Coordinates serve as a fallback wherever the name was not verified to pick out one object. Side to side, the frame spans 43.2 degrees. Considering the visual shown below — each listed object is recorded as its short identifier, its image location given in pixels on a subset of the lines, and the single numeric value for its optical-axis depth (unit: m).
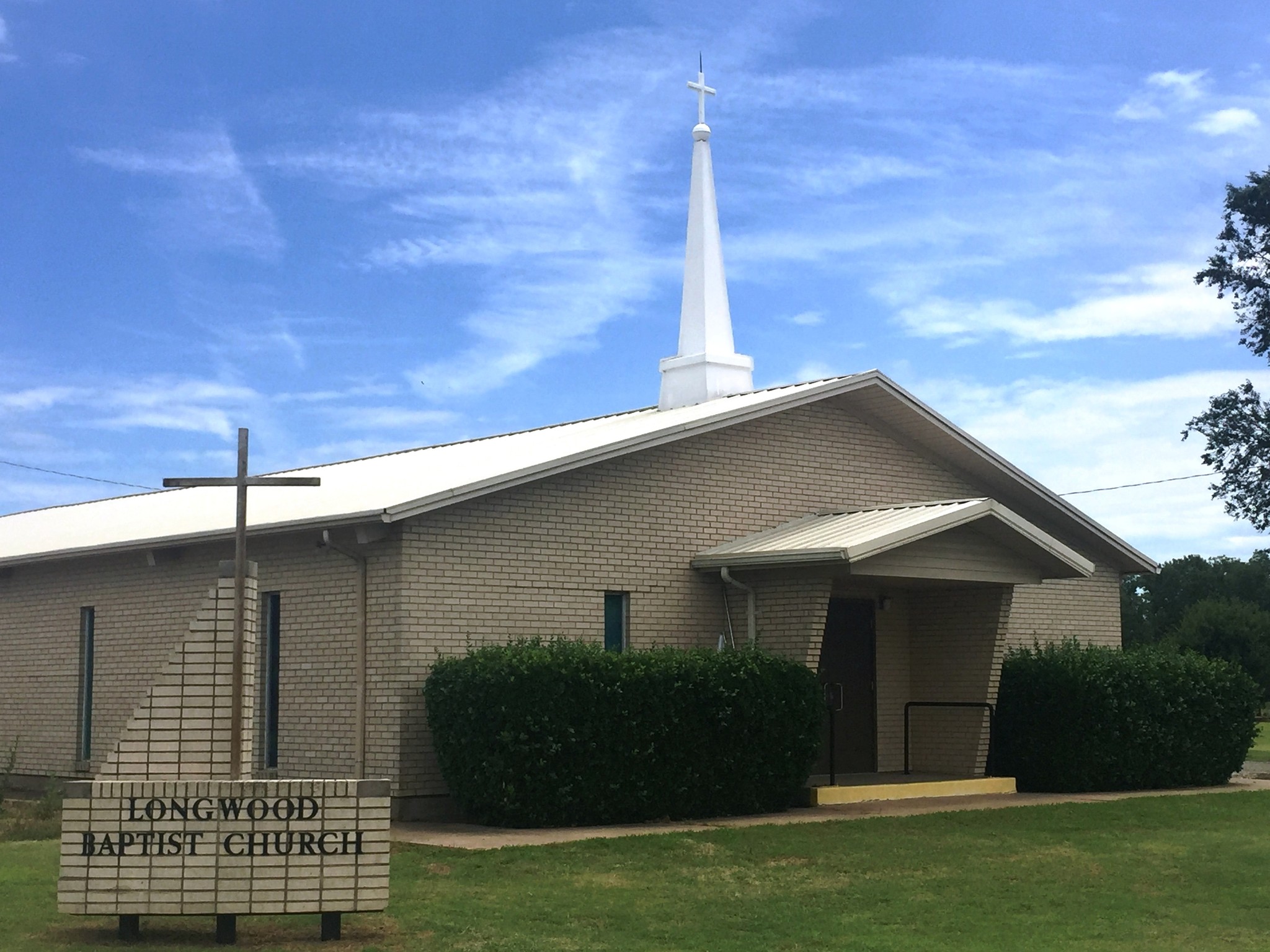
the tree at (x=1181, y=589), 77.25
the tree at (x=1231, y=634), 51.19
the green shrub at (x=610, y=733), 15.42
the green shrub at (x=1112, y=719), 20.06
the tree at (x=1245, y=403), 40.00
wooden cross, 9.78
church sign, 9.77
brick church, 16.98
